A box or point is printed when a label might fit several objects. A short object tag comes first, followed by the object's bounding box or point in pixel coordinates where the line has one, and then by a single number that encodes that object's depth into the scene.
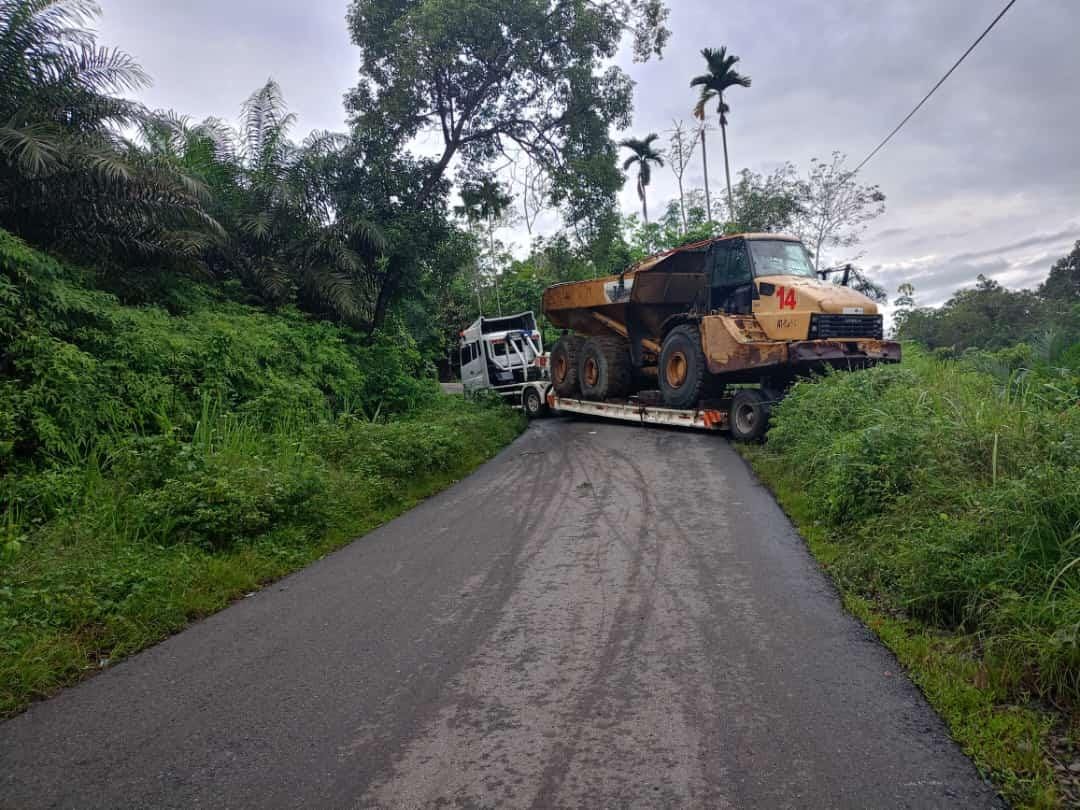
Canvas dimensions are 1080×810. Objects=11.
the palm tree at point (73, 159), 9.39
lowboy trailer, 13.01
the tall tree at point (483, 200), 19.11
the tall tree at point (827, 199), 32.44
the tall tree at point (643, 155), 46.59
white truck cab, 21.73
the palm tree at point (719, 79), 35.31
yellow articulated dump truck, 11.71
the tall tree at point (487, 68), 15.84
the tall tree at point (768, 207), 31.47
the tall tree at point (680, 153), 37.97
